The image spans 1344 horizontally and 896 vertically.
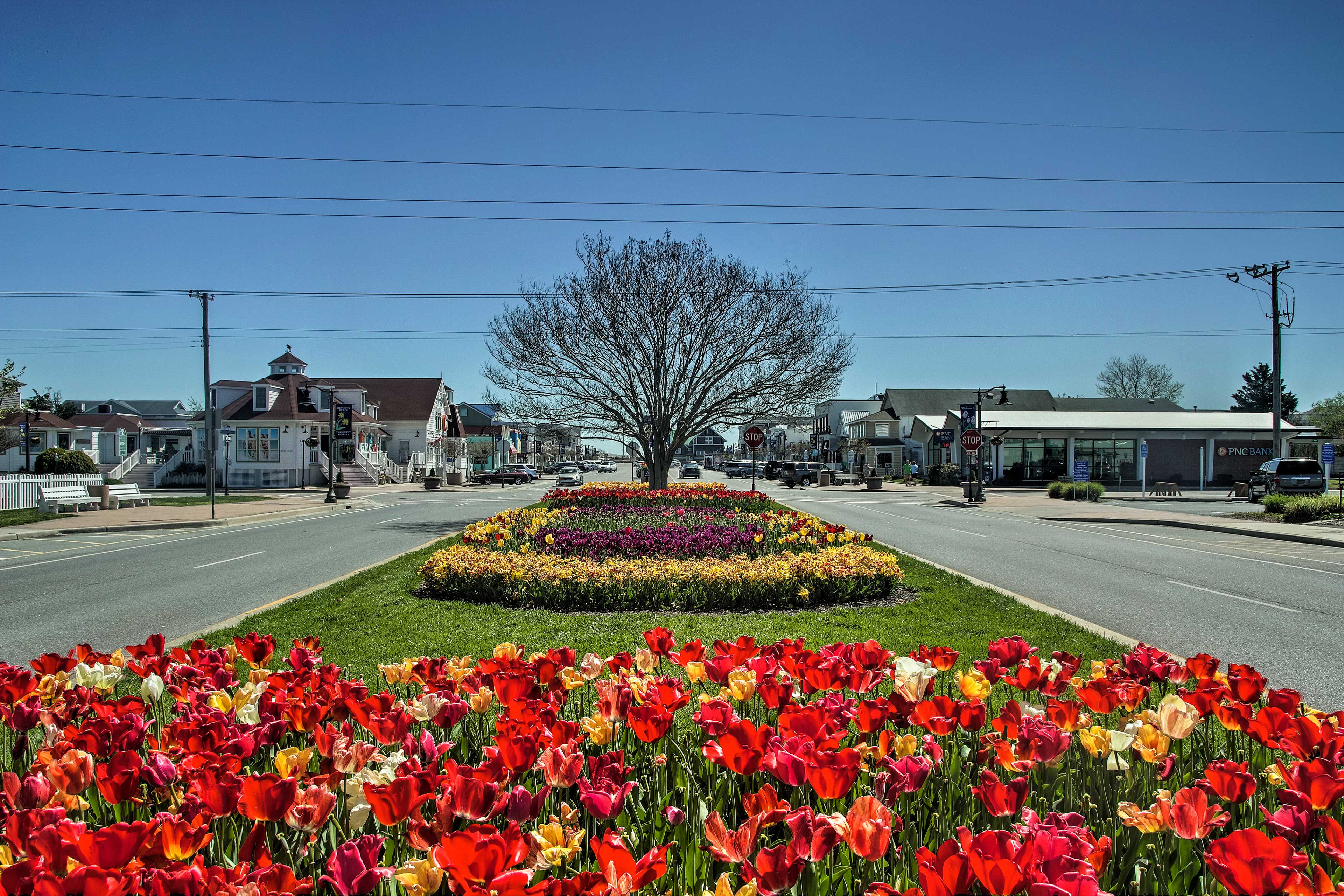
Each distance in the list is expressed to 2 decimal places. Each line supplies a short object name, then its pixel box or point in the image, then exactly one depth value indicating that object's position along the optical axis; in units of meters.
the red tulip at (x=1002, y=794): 1.95
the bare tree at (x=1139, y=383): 86.88
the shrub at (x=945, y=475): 52.34
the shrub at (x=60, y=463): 42.81
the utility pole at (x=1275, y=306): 33.53
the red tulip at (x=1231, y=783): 2.03
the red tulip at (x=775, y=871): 1.60
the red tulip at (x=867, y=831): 1.69
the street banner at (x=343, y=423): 37.16
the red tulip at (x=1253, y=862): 1.52
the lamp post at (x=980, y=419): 35.78
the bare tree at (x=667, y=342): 27.00
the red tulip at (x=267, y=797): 1.88
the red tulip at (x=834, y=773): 1.92
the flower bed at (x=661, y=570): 9.09
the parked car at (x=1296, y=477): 34.12
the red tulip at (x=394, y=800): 1.82
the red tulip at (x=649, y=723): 2.36
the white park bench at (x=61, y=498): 25.88
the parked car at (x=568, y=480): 51.03
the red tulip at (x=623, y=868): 1.54
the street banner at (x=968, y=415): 37.34
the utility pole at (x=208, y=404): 32.84
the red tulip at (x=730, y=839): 1.75
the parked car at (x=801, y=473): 54.69
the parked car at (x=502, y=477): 60.25
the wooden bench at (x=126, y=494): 29.47
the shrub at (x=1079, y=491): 35.91
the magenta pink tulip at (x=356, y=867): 1.57
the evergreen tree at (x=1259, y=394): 89.44
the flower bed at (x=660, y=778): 1.62
